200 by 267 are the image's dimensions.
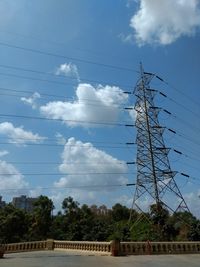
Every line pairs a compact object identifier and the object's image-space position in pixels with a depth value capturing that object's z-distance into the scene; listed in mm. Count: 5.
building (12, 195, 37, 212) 144288
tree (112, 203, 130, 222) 104469
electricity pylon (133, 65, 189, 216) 47612
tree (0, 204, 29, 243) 68625
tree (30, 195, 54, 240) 71375
